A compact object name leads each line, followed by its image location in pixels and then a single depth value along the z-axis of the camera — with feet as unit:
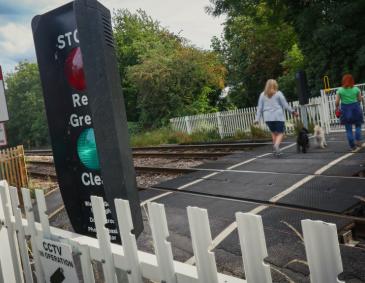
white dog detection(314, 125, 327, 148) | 33.27
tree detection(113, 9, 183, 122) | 105.50
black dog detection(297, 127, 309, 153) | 32.24
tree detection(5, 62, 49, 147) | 161.07
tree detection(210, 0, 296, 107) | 107.65
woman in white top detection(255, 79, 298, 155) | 30.63
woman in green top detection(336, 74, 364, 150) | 29.66
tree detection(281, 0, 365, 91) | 63.93
